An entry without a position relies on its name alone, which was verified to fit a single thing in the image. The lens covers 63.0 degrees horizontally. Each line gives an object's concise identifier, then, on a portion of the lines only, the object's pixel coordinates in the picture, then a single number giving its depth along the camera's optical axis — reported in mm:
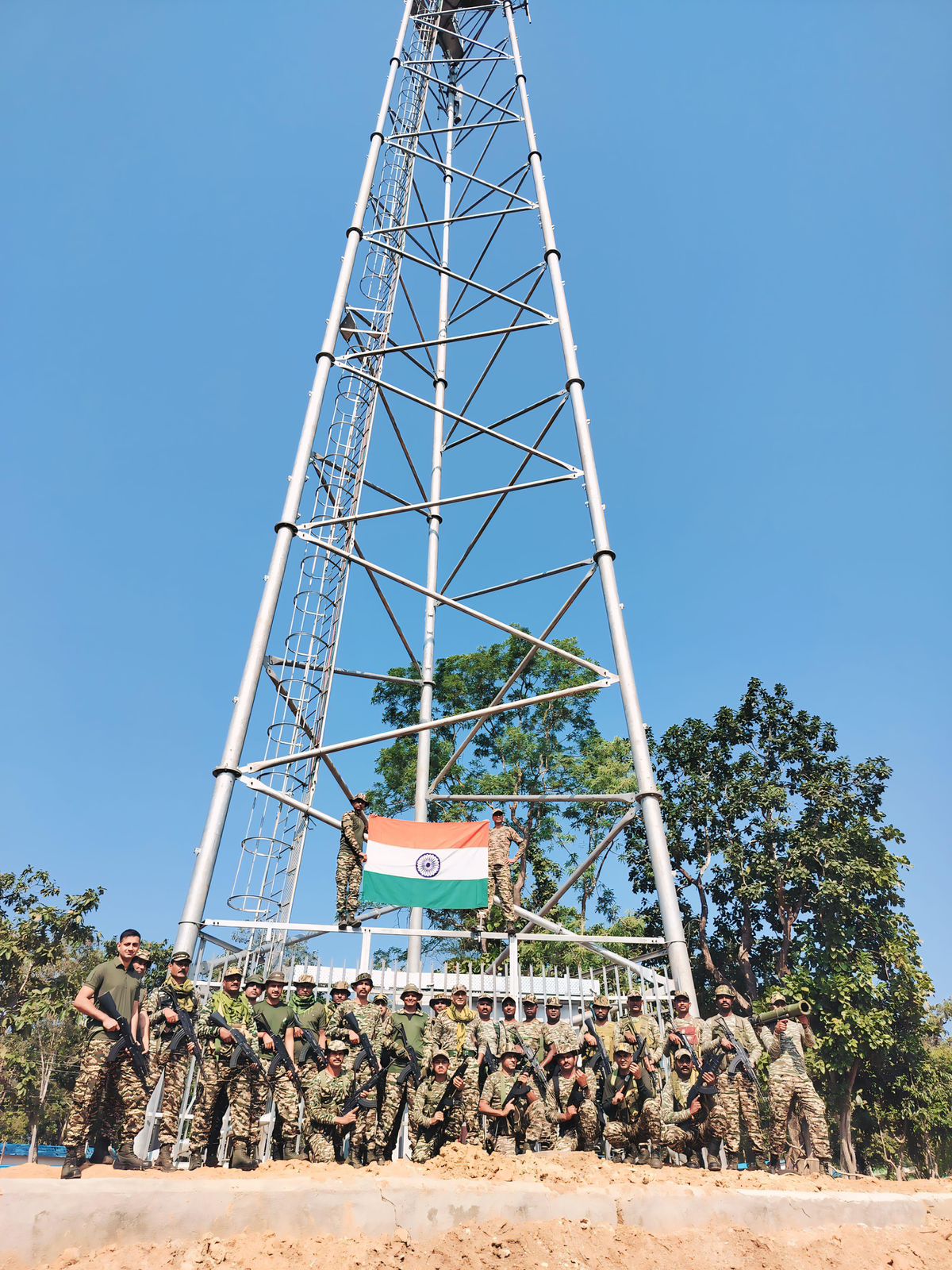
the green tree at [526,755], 23297
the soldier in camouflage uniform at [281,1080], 5891
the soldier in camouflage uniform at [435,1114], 6230
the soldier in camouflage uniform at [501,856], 9516
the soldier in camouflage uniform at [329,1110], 5930
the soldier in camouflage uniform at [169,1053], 5645
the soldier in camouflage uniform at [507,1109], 6316
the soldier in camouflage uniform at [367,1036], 6008
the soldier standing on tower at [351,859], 8930
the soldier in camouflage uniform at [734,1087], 6203
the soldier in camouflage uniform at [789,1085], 6641
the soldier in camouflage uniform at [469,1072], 6348
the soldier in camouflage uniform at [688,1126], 6094
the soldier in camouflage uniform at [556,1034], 6660
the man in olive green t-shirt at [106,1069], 4930
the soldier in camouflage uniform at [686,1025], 6816
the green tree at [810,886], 20156
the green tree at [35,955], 20125
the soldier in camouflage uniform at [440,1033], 6492
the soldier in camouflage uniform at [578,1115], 6434
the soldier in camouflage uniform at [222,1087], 5617
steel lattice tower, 7738
